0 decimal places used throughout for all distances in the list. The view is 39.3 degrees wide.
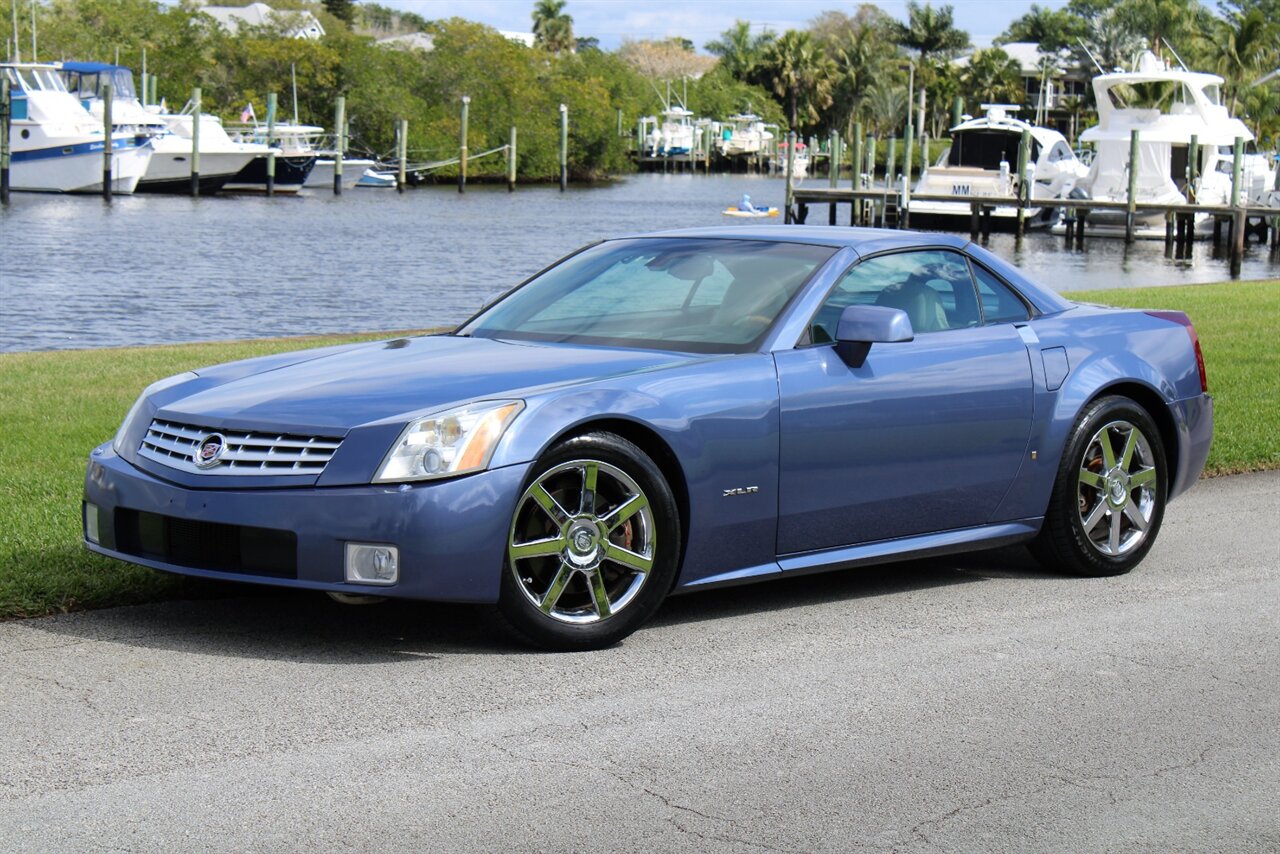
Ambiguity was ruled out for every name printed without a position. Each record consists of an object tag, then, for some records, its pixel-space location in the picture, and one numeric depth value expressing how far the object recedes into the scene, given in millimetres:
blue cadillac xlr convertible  5625
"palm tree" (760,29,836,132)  151375
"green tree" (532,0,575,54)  158625
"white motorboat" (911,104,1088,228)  55438
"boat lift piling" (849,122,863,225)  54000
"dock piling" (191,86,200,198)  67750
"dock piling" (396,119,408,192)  81938
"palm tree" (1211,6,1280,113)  86062
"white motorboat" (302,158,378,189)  81188
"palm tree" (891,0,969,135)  141750
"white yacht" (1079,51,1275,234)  53562
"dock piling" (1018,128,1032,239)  51594
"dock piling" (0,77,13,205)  60188
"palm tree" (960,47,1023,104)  133750
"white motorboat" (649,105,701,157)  127188
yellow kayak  58562
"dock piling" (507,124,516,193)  85000
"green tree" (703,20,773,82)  159125
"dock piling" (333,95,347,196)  74875
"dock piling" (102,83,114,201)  63578
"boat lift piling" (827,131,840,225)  60344
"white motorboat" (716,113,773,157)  133250
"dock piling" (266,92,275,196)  73250
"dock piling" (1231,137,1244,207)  46778
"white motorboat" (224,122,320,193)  75125
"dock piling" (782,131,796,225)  52000
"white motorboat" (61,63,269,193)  68625
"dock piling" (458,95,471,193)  82188
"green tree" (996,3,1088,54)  141625
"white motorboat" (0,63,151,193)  66688
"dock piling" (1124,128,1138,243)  49625
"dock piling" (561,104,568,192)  86188
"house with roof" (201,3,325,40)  104544
